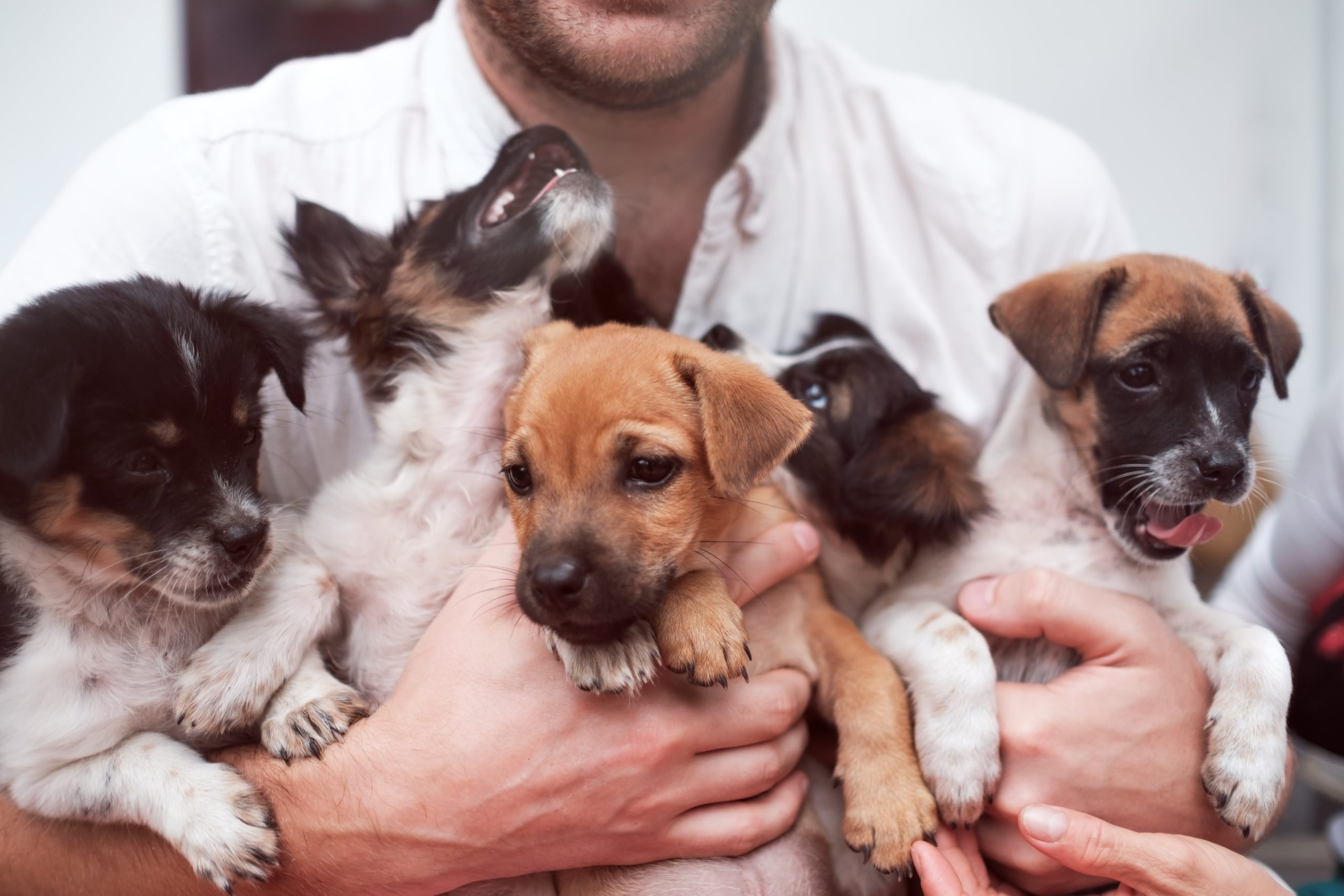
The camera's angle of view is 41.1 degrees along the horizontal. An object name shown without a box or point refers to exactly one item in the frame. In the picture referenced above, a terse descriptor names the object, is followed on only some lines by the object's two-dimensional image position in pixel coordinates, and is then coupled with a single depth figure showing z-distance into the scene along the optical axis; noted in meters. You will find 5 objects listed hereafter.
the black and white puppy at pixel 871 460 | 0.72
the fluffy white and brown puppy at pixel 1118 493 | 0.67
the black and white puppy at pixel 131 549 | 0.60
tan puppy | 0.61
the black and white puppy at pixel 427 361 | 0.69
